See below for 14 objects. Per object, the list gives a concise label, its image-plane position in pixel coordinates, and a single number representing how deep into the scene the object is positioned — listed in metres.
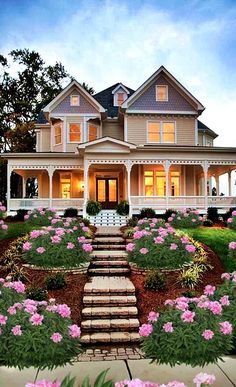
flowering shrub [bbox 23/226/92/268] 8.58
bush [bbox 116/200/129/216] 18.44
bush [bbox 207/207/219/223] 17.65
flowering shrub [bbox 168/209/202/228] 14.01
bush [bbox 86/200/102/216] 18.14
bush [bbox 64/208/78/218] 18.59
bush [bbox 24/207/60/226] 13.94
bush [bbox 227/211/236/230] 13.14
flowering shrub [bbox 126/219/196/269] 8.55
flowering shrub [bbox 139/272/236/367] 4.28
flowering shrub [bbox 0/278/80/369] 4.18
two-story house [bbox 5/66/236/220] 21.67
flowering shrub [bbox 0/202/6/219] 12.04
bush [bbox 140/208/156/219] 17.85
